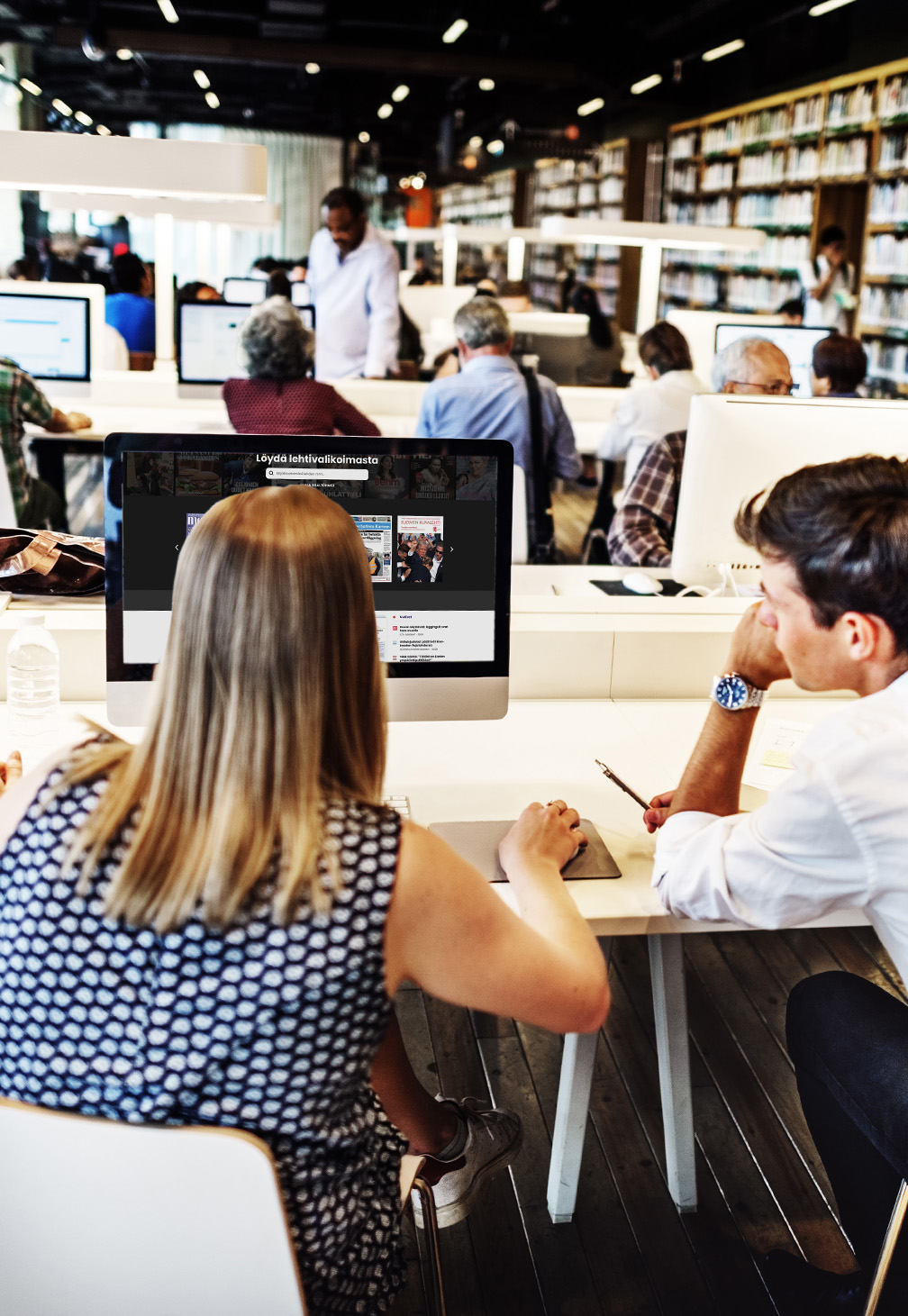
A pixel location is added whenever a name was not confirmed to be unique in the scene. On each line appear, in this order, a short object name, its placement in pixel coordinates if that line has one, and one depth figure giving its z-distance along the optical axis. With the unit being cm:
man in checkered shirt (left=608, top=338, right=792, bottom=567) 333
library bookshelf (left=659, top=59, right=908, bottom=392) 785
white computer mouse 263
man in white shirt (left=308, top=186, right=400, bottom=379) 585
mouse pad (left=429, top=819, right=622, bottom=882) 153
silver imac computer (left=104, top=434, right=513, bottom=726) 161
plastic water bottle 189
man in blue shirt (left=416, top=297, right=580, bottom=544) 404
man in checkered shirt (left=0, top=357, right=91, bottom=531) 395
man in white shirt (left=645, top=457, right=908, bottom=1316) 122
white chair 86
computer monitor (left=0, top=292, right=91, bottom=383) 506
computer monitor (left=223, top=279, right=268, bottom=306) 677
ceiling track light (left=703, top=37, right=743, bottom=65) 1001
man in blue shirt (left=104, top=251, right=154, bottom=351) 650
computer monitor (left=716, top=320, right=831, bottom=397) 552
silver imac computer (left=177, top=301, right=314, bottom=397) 523
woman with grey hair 390
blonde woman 91
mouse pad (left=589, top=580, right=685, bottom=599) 271
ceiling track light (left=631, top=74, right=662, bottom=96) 1148
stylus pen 168
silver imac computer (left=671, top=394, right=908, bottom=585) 232
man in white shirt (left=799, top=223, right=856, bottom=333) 756
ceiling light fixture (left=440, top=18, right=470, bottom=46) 1181
